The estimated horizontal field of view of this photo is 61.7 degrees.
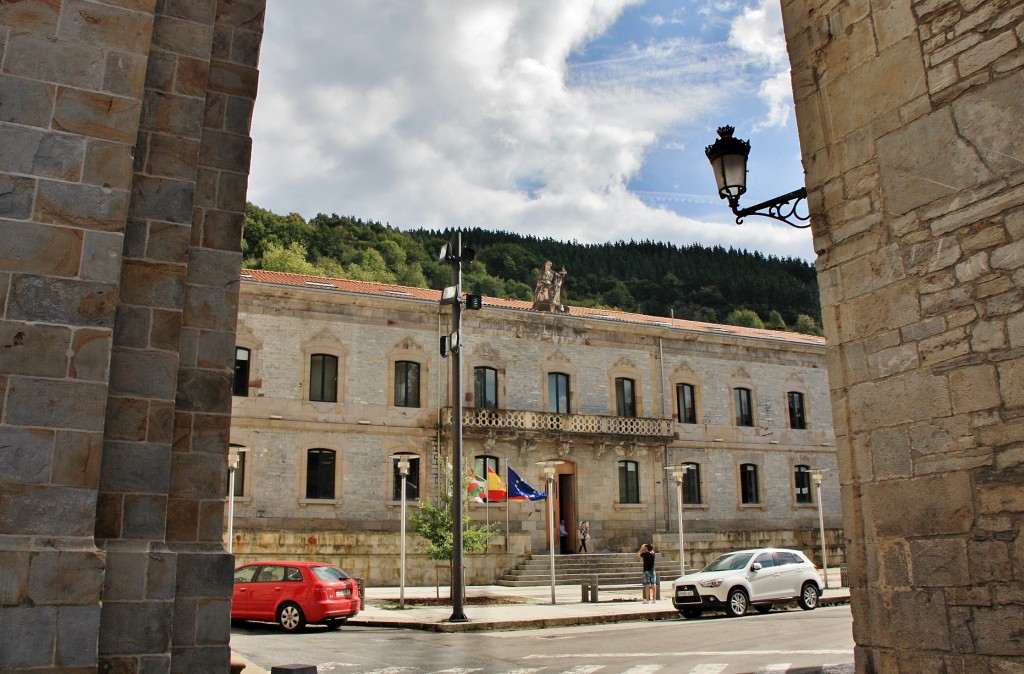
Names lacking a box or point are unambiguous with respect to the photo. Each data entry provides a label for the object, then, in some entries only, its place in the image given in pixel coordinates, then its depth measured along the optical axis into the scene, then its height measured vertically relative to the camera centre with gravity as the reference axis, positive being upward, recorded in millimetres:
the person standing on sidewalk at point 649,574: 20656 -858
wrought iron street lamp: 8227 +3484
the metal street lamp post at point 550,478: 19828 +1395
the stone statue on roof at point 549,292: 32469 +9187
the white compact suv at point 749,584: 17797 -992
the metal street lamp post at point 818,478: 25500 +1687
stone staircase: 25484 -981
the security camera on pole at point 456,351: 16292 +3682
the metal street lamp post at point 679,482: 23750 +1493
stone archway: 4695 +1426
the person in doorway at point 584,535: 29516 +102
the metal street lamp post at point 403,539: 19016 +14
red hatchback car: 15195 -966
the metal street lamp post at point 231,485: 20203 +1261
